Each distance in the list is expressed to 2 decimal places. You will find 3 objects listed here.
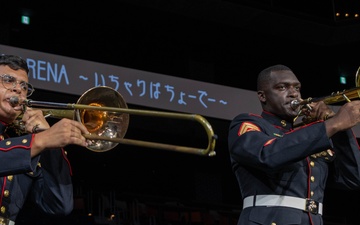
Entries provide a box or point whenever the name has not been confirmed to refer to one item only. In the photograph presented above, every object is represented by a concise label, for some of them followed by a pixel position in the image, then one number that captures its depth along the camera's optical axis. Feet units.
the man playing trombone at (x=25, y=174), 14.29
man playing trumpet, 14.29
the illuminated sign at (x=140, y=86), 36.79
